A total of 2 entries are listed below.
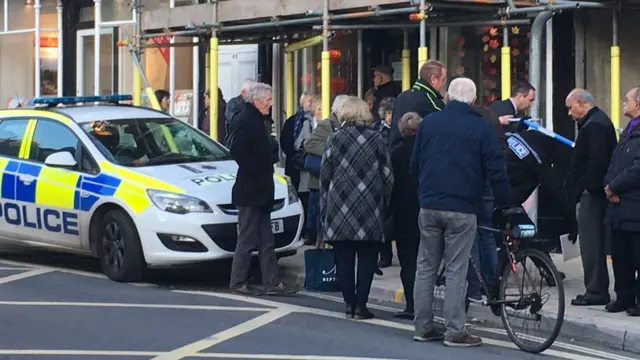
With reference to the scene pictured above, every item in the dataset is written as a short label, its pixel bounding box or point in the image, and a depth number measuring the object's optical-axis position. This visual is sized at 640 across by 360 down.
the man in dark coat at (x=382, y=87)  13.10
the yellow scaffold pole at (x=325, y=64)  12.07
